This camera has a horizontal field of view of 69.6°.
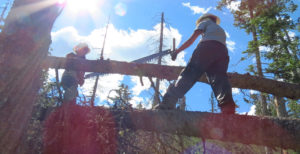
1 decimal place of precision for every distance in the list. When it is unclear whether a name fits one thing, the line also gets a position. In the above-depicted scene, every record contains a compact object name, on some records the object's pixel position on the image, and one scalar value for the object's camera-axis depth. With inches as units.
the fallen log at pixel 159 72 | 175.0
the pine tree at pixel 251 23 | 412.8
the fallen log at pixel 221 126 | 93.3
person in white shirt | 117.9
